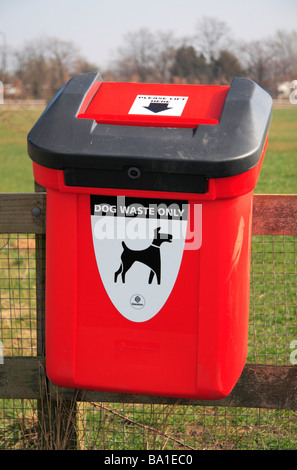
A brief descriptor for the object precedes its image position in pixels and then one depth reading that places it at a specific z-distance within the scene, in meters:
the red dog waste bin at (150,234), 1.85
